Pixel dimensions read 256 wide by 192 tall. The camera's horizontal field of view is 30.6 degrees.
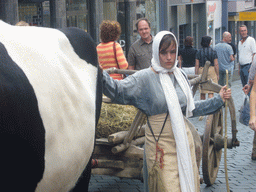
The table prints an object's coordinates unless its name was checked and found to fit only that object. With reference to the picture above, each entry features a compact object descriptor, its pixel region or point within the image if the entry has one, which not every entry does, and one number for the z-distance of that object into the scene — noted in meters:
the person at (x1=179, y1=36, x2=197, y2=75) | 11.73
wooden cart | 4.25
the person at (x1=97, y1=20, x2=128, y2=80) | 5.79
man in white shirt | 11.71
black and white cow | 1.99
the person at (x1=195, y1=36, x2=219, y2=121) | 10.53
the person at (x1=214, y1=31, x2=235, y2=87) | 12.12
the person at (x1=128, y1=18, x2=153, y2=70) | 6.64
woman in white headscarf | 3.47
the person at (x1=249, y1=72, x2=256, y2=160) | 4.23
